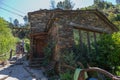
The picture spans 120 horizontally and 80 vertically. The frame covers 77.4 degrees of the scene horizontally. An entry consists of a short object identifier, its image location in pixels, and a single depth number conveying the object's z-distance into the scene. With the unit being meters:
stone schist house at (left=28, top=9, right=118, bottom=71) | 4.32
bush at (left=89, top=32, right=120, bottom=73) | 4.10
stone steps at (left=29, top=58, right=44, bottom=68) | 5.35
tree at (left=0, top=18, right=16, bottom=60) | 8.91
